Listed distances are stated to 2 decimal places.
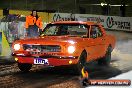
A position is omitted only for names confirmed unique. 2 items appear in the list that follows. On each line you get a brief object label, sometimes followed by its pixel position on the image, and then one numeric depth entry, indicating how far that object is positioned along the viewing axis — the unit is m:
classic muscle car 11.54
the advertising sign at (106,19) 36.58
